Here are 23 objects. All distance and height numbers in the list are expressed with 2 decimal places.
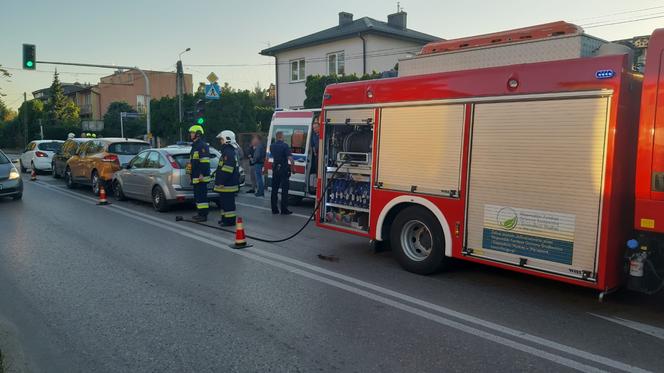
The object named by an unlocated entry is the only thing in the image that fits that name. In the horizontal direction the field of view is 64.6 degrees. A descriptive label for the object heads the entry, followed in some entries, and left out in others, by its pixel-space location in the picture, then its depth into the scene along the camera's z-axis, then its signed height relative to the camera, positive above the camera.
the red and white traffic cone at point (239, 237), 8.16 -1.61
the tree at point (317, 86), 23.14 +2.16
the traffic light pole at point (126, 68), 24.55 +2.98
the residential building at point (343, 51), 28.12 +4.80
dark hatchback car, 18.36 -0.94
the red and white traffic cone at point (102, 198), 13.19 -1.72
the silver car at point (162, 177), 11.61 -1.05
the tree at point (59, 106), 71.94 +3.23
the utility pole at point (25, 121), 63.50 +0.90
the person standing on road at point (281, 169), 11.56 -0.77
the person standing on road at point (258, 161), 15.14 -0.81
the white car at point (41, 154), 22.52 -1.08
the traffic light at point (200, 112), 19.22 +0.75
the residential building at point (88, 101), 76.19 +4.47
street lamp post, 24.26 +2.58
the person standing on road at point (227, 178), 9.86 -0.86
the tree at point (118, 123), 51.31 +0.77
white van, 12.09 -0.21
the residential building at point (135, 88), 69.88 +5.97
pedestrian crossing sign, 19.50 +1.54
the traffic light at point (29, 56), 23.39 +3.23
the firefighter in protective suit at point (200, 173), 10.54 -0.82
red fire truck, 4.83 -0.30
